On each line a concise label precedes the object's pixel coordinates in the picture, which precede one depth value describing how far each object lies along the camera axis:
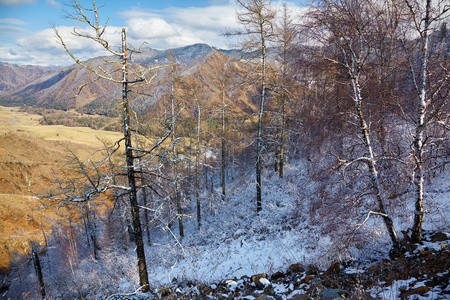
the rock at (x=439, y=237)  4.93
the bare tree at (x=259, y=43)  10.70
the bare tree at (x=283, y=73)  11.84
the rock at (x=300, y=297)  4.46
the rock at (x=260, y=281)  5.82
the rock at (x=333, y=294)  4.02
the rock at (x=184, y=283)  6.80
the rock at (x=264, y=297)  4.94
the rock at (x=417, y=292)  3.53
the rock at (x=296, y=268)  6.30
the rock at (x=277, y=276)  6.23
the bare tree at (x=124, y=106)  5.36
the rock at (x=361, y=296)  3.63
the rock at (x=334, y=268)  5.46
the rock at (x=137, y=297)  6.47
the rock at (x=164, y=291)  6.57
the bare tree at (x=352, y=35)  4.74
